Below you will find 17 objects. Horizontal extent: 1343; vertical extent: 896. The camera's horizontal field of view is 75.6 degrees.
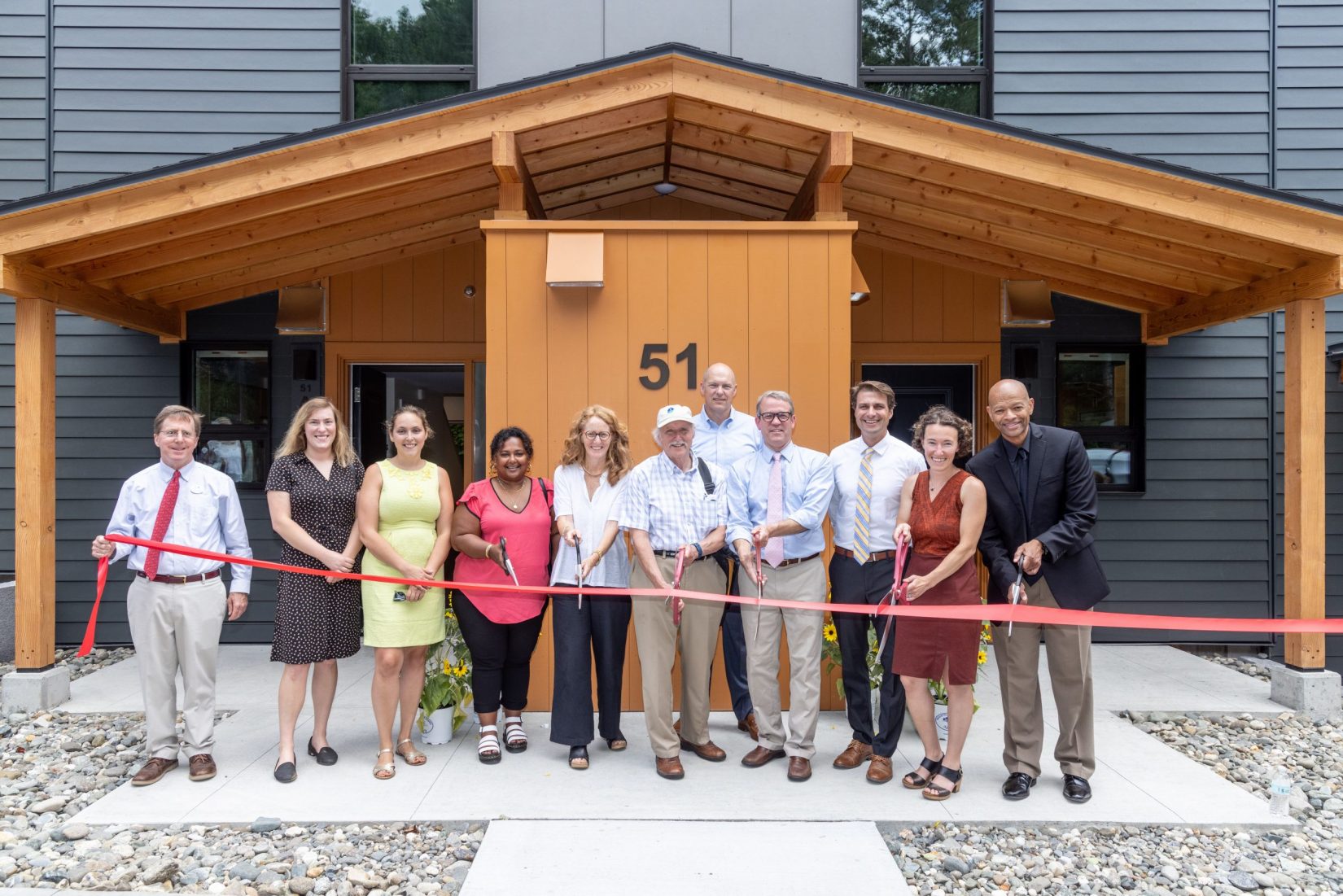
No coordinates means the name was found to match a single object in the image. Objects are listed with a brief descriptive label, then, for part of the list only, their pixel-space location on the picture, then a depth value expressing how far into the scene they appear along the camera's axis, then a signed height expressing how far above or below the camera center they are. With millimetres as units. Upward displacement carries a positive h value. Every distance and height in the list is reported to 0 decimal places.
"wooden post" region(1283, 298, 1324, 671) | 4863 -135
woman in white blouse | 3764 -541
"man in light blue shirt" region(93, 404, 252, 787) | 3600 -624
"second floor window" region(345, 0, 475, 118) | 6609 +3035
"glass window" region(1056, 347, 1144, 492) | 6680 +287
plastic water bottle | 3311 -1362
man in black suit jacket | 3412 -469
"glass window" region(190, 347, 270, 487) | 6578 +260
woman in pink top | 3771 -526
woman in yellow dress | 3663 -481
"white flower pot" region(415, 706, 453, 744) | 4070 -1334
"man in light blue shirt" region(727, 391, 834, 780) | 3615 -463
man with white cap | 3631 -432
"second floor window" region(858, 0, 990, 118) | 6676 +3045
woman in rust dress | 3348 -507
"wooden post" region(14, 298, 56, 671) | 4703 -199
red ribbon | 3301 -663
